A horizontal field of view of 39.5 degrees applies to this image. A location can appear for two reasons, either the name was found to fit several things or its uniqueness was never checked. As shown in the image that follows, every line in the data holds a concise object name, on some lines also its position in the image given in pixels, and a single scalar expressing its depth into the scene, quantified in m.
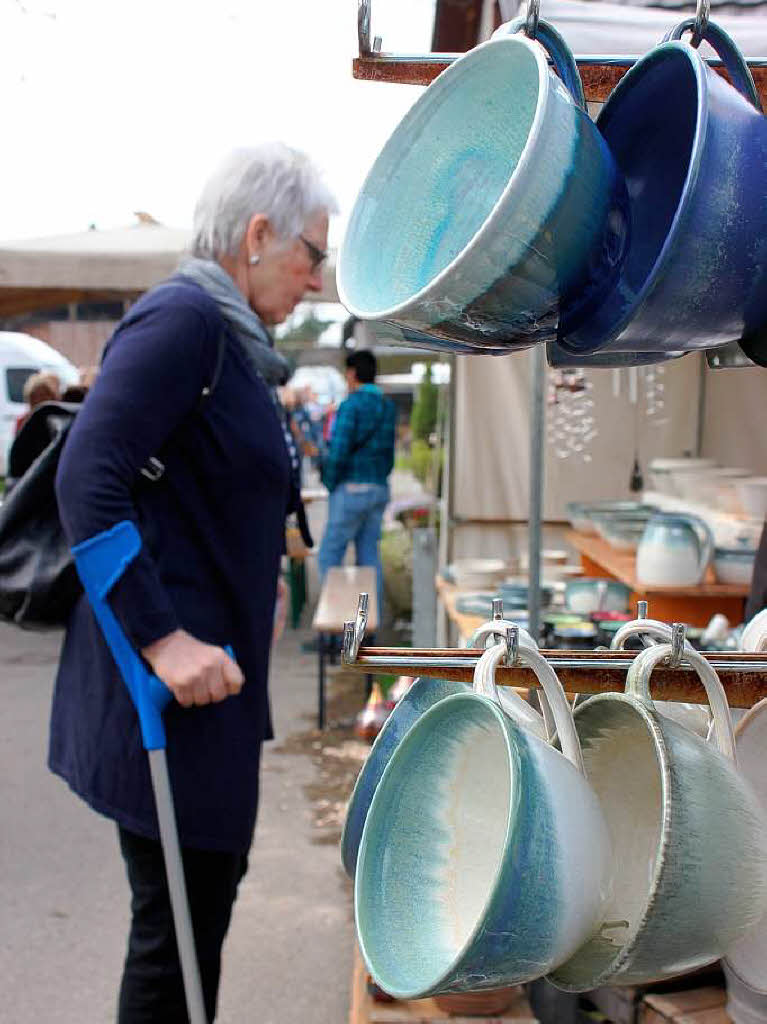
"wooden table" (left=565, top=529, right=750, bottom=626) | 2.89
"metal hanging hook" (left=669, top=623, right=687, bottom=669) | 0.60
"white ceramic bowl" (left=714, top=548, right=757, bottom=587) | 2.88
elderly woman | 1.47
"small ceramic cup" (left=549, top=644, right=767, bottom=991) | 0.54
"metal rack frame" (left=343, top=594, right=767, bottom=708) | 0.63
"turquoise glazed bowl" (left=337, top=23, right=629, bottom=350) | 0.56
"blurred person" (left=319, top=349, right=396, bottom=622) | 6.32
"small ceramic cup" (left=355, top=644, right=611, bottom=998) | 0.52
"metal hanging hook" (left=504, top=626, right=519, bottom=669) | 0.59
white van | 16.36
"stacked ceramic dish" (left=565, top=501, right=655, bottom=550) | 3.47
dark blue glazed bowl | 0.55
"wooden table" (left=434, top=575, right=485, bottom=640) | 3.09
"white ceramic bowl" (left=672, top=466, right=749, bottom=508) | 3.32
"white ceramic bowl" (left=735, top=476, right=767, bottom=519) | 2.90
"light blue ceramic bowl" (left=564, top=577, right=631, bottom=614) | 3.22
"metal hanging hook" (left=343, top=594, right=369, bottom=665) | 0.63
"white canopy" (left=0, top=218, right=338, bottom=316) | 5.40
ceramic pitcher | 2.85
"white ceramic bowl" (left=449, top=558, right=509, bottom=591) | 4.02
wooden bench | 4.46
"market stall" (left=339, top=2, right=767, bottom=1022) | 0.54
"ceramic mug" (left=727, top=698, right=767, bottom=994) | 0.64
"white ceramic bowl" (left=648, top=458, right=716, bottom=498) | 3.80
